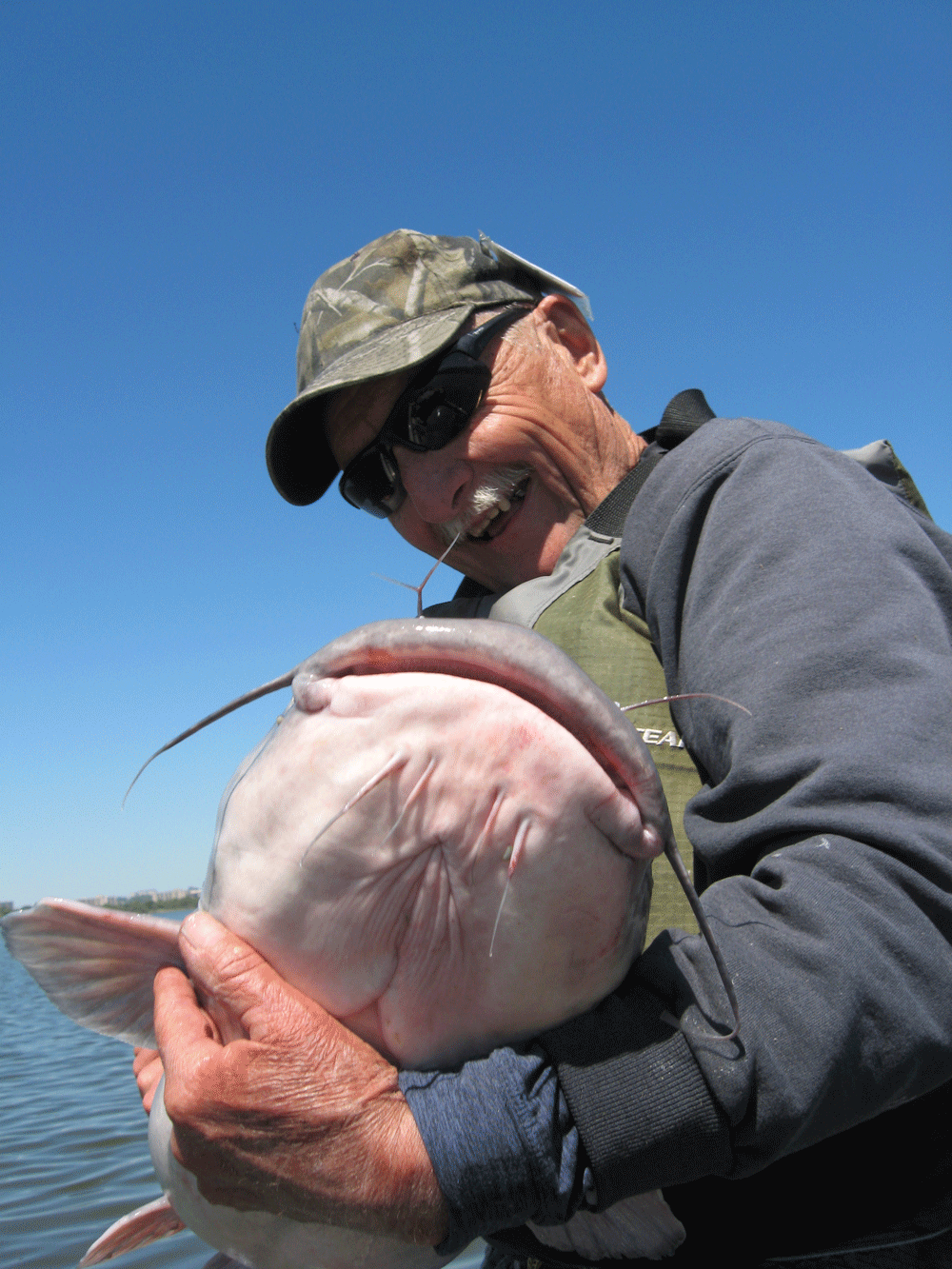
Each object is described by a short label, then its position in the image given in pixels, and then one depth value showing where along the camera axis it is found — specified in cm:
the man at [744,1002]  34
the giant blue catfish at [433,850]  34
